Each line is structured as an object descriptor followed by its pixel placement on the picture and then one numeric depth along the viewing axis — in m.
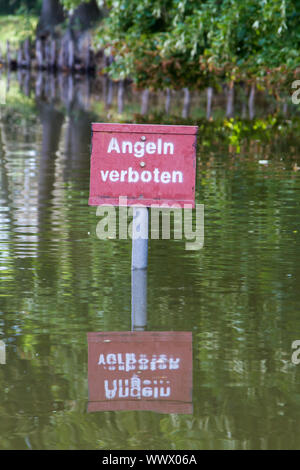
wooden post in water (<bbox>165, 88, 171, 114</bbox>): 30.00
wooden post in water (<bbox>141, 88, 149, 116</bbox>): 29.22
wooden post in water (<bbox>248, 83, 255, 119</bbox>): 28.45
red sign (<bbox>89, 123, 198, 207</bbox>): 8.12
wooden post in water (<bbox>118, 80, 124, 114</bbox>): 31.30
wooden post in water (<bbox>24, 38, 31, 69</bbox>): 62.50
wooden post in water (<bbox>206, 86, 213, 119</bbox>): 28.73
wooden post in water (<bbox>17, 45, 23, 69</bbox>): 64.19
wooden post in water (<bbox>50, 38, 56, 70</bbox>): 59.50
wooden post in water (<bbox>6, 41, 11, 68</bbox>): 62.59
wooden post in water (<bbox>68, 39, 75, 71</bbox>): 58.38
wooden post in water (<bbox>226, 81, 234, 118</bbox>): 28.97
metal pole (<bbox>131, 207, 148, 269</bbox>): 8.29
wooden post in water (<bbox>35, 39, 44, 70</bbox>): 60.94
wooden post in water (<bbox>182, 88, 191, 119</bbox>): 27.97
